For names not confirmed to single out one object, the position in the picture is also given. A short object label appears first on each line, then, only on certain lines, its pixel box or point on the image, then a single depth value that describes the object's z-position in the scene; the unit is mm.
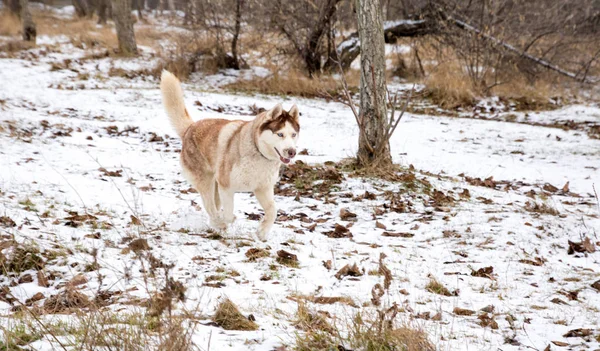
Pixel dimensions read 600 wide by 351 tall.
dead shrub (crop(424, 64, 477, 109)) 28391
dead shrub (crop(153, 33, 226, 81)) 33281
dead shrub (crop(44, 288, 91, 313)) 6223
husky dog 9664
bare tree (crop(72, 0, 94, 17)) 65625
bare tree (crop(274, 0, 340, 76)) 30312
